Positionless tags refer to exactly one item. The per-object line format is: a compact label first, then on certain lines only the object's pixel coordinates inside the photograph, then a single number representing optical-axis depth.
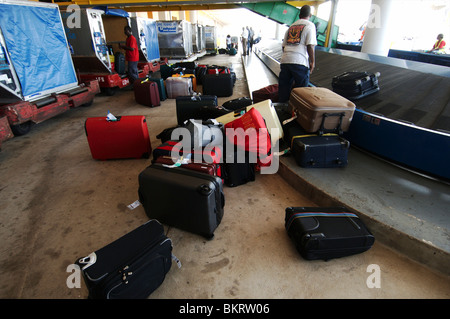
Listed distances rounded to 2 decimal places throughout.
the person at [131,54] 6.18
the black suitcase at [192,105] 3.61
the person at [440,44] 8.46
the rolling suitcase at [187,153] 2.06
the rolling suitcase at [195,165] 1.91
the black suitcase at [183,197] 1.67
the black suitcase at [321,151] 2.37
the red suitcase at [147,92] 5.18
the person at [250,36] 15.91
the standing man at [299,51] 3.31
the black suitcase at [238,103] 3.80
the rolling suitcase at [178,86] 5.73
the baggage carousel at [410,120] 2.16
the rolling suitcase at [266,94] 4.37
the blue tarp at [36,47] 3.74
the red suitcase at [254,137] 2.40
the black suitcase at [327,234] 1.58
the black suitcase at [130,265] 1.22
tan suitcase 2.41
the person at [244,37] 14.69
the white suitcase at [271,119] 2.70
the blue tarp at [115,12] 6.83
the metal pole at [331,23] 8.17
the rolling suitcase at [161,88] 5.62
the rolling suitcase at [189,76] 6.14
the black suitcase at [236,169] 2.38
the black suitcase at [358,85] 3.13
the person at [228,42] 22.88
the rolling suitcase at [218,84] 5.75
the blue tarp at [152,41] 9.20
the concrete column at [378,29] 5.58
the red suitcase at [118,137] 2.80
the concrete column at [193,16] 23.15
